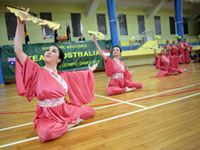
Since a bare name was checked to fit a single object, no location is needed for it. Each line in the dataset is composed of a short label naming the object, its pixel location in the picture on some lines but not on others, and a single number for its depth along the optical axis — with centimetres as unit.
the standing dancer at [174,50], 1101
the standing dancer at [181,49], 1177
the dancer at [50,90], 176
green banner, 782
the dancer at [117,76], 373
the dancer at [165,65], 602
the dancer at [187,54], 1186
